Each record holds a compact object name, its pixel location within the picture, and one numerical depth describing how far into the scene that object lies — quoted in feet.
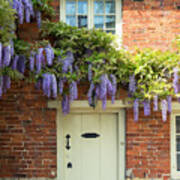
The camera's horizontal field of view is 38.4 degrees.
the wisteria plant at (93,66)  13.98
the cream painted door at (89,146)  16.52
